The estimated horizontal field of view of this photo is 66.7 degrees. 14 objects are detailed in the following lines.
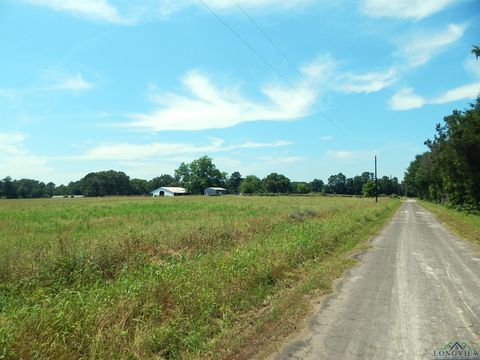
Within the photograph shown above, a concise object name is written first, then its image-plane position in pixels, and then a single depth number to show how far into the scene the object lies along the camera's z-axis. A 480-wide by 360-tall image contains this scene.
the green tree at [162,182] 180.43
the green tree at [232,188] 192.16
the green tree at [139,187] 163.12
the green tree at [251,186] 172.00
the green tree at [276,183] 170.10
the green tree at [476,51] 19.16
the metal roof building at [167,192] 132.73
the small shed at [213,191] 136.50
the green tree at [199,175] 147.00
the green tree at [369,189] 133.25
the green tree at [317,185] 189.85
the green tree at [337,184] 176.75
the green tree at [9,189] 121.88
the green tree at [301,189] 176.75
